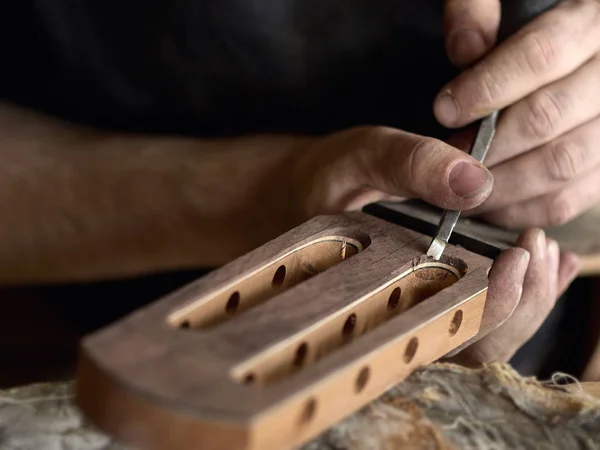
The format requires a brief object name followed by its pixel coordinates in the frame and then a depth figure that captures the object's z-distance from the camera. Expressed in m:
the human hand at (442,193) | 0.53
